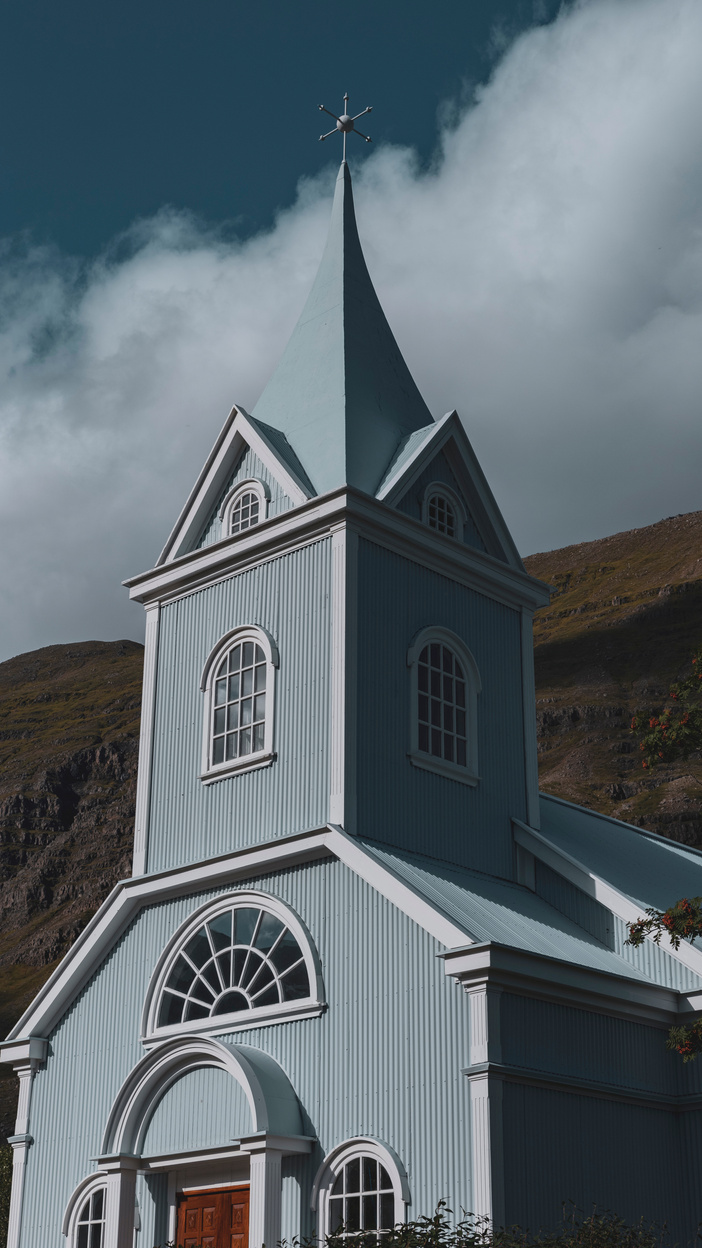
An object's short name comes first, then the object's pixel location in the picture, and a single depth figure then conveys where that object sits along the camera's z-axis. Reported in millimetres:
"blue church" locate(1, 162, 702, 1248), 16312
